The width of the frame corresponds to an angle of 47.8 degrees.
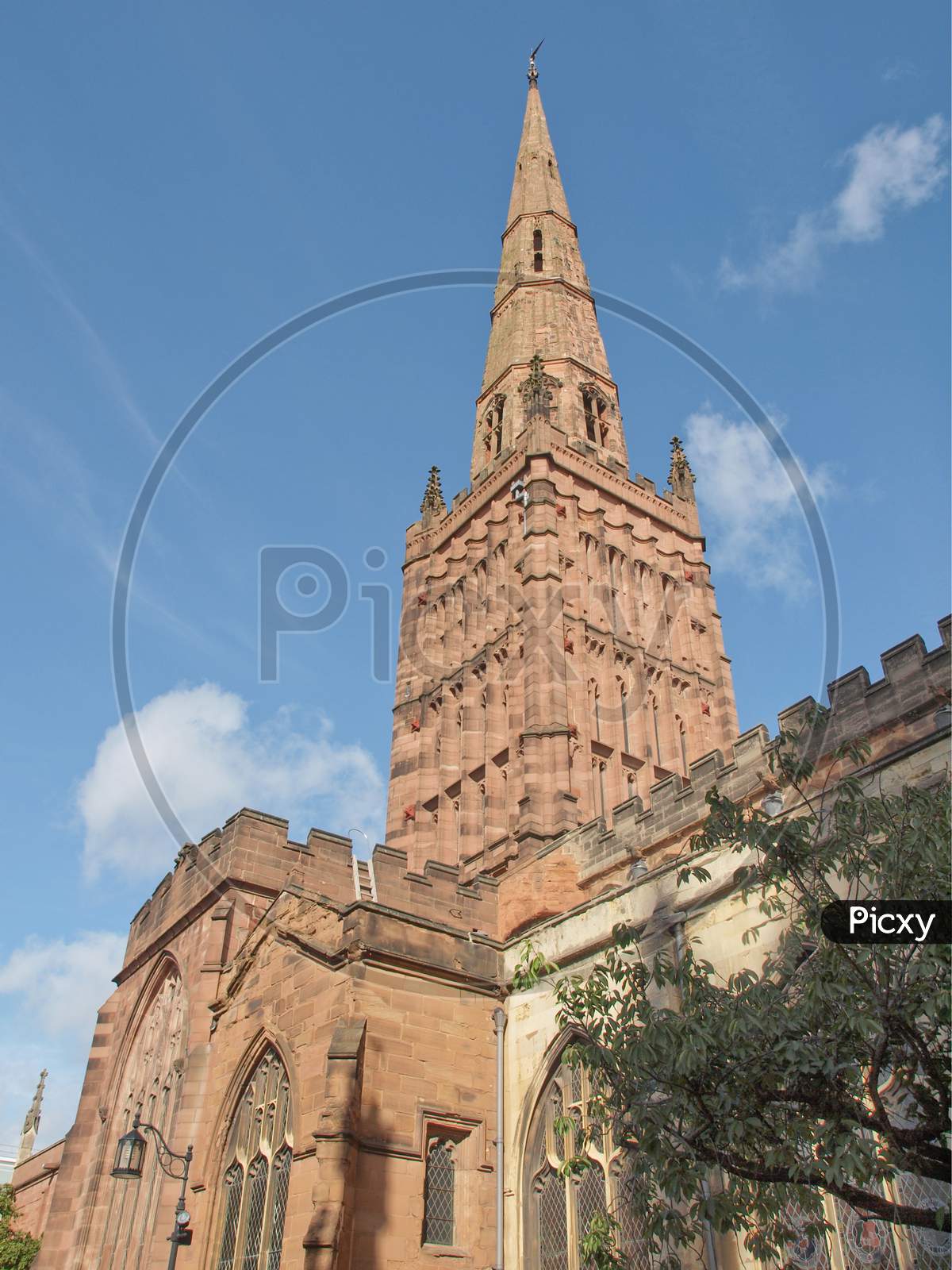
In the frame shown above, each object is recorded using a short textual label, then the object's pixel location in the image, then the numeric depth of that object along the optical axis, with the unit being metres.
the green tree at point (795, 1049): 7.04
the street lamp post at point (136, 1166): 13.43
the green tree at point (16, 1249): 23.59
